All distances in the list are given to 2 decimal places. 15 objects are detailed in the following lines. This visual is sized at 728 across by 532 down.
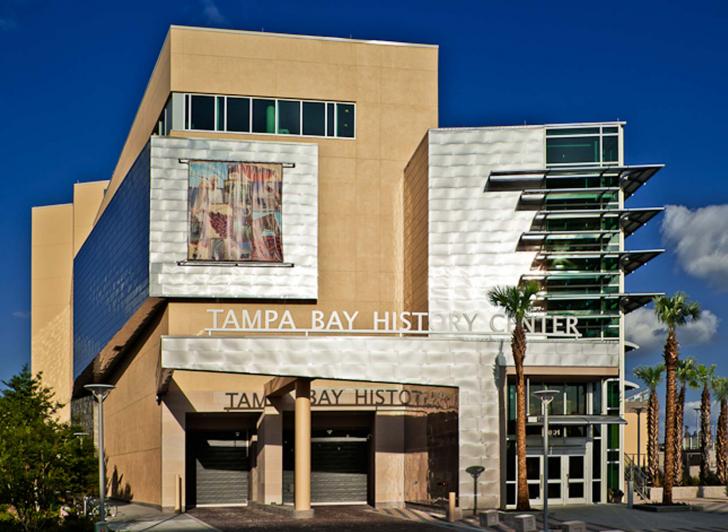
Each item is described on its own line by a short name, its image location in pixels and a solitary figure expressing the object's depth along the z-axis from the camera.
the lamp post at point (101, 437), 36.73
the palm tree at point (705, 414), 66.24
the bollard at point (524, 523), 40.25
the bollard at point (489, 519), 43.59
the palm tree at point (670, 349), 52.09
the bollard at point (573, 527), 37.84
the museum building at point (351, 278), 50.25
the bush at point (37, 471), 41.91
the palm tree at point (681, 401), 66.62
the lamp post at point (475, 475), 47.78
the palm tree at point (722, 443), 65.62
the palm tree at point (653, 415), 62.72
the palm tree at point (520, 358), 48.28
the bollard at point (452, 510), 46.50
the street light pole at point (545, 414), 37.44
